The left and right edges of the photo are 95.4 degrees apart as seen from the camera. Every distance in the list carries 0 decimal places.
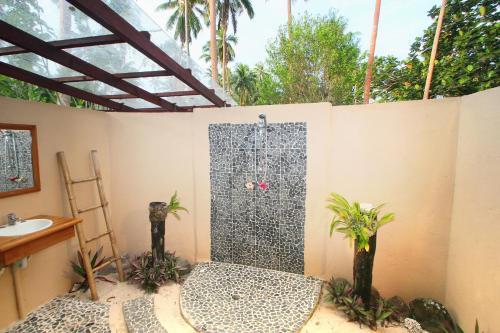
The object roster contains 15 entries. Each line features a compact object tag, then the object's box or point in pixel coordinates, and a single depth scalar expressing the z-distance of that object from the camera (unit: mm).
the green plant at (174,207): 2953
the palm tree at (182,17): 12175
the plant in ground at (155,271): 2684
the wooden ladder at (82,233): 2475
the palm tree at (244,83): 15766
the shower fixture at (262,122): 2760
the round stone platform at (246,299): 2102
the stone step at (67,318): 2047
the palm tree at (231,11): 10727
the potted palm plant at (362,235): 2061
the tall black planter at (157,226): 2783
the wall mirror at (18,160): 2090
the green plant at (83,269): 2633
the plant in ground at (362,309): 2119
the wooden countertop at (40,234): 1677
